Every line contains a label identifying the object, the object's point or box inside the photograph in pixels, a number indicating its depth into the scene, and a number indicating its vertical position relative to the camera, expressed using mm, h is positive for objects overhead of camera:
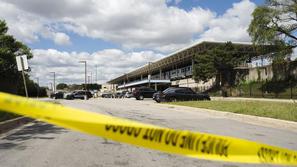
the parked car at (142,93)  52781 +1256
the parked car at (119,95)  80438 +1743
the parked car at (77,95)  62875 +1340
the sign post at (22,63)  16656 +1718
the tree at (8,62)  36094 +3818
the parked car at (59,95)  68175 +1489
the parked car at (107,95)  95788 +1941
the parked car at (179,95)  38500 +641
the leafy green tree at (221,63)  64500 +6261
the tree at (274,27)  48781 +8994
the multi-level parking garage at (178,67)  78750 +9706
